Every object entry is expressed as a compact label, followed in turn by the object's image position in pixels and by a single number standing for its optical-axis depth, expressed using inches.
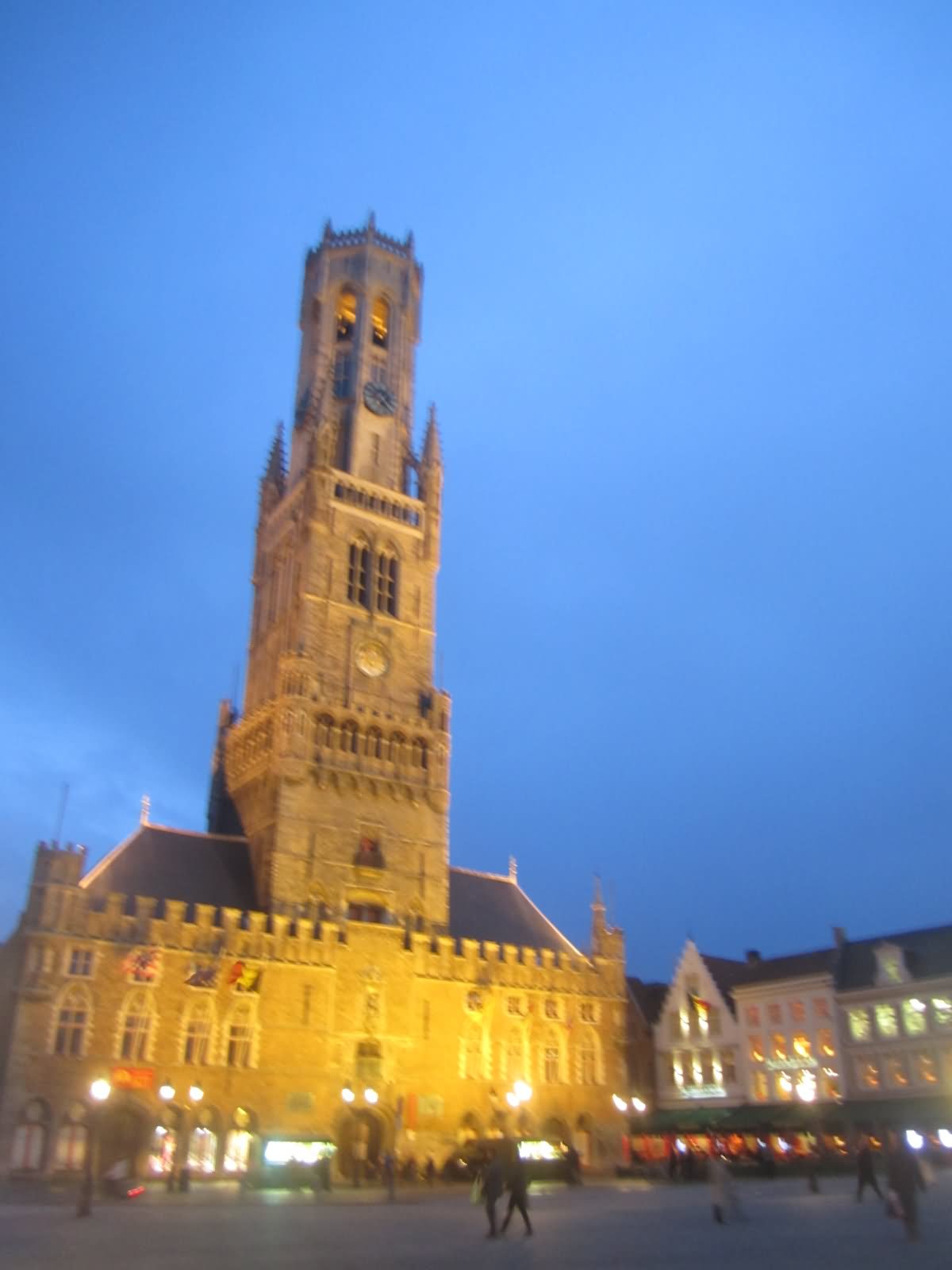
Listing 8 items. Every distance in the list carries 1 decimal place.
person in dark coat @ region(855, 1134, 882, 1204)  1022.4
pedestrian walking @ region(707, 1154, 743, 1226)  822.5
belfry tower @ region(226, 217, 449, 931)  1927.9
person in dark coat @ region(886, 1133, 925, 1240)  666.8
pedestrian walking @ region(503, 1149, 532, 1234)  754.8
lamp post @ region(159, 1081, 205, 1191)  1396.4
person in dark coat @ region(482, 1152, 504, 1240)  740.0
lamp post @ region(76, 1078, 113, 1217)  865.5
